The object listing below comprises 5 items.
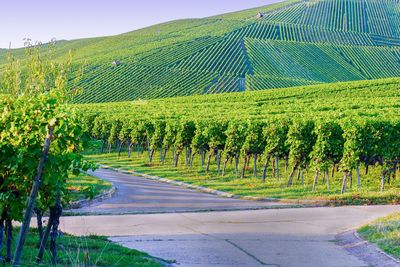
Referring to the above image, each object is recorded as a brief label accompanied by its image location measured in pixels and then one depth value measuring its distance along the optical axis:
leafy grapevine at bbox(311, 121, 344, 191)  34.82
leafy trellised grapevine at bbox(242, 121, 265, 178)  40.06
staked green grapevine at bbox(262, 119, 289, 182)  38.16
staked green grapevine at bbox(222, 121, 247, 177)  40.97
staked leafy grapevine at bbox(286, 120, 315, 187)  36.41
